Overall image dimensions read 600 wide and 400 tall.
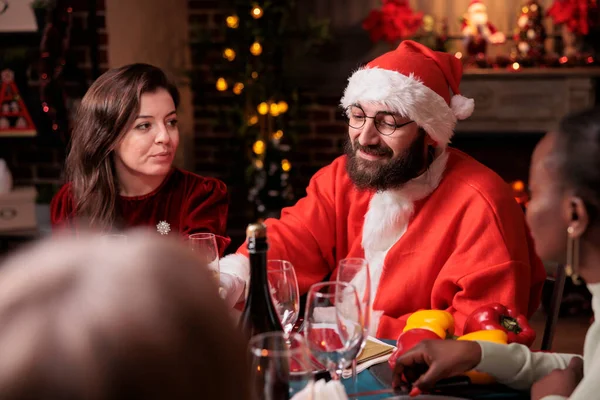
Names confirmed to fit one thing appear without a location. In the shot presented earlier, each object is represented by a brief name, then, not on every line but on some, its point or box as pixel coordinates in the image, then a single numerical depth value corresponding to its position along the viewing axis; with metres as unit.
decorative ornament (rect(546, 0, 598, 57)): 4.25
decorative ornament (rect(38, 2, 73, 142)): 3.46
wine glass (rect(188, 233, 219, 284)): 1.53
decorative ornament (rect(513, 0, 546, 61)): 4.32
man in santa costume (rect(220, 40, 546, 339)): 1.88
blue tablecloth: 1.25
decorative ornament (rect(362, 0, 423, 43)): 4.38
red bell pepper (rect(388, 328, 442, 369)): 1.33
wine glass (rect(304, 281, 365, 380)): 1.20
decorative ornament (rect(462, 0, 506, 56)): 4.37
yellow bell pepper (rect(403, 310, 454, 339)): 1.39
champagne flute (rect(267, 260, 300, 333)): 1.40
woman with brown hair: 2.13
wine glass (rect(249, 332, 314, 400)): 0.87
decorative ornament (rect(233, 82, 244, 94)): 4.30
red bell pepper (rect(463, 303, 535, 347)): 1.43
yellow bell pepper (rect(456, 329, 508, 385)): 1.28
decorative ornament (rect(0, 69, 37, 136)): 3.66
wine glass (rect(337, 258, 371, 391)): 1.25
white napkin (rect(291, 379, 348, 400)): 1.07
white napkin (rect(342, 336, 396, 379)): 1.33
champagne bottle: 1.30
